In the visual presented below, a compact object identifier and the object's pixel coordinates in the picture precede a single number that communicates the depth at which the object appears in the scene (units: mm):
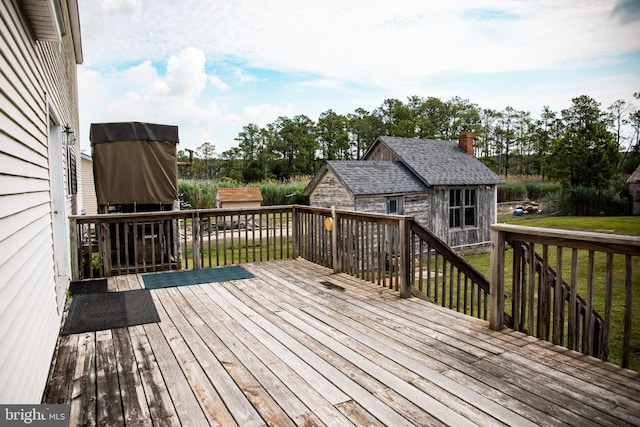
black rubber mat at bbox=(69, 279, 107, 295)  4887
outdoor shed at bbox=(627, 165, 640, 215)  18406
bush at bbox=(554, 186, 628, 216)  19078
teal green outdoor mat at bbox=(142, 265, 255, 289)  5242
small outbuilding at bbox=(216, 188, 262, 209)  16797
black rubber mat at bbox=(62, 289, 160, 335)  3680
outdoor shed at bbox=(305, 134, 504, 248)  12164
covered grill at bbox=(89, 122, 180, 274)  6559
